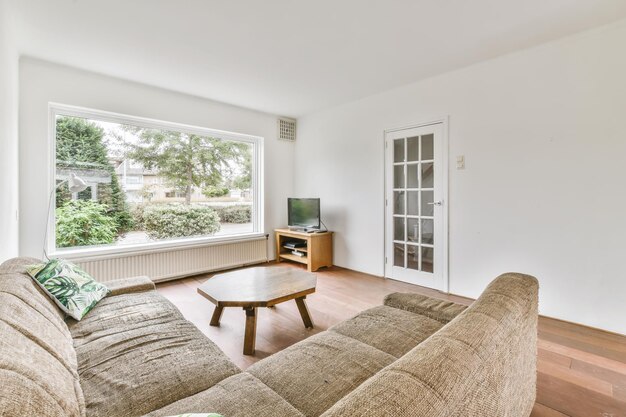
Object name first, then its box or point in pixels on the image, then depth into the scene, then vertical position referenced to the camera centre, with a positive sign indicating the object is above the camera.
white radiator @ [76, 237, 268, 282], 3.29 -0.70
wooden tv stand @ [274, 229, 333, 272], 4.24 -0.63
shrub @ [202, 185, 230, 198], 4.24 +0.23
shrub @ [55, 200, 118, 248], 3.19 -0.21
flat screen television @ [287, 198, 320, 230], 4.41 -0.09
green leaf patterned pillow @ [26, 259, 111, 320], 1.62 -0.47
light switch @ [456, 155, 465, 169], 3.12 +0.49
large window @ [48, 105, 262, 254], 3.22 +0.32
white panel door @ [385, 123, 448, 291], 3.33 +0.02
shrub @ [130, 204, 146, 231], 3.65 -0.11
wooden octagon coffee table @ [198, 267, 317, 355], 2.06 -0.64
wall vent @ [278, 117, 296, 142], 4.90 +1.32
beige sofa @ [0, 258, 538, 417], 0.66 -0.63
